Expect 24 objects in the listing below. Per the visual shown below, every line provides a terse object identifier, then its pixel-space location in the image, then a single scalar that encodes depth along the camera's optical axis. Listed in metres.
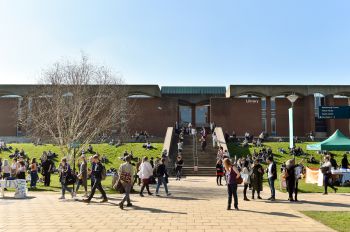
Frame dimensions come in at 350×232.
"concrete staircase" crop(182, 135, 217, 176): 24.58
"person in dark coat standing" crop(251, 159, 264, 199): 12.80
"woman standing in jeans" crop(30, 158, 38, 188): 16.66
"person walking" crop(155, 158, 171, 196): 14.12
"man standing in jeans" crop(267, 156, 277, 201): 12.41
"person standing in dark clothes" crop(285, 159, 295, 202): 12.12
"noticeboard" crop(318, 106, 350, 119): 23.20
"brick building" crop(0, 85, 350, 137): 42.28
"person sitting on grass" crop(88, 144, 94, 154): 30.30
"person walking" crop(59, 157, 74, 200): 12.77
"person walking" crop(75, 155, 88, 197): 13.00
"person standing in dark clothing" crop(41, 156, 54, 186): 17.91
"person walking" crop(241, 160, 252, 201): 12.42
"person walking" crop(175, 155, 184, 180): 21.31
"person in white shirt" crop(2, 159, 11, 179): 17.17
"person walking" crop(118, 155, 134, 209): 10.40
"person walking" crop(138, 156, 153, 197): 13.62
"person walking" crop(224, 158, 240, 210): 10.27
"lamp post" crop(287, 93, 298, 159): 19.38
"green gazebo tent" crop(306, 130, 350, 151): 20.19
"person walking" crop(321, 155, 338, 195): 14.02
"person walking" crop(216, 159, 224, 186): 18.22
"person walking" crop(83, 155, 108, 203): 11.42
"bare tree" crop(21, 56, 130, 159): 21.17
